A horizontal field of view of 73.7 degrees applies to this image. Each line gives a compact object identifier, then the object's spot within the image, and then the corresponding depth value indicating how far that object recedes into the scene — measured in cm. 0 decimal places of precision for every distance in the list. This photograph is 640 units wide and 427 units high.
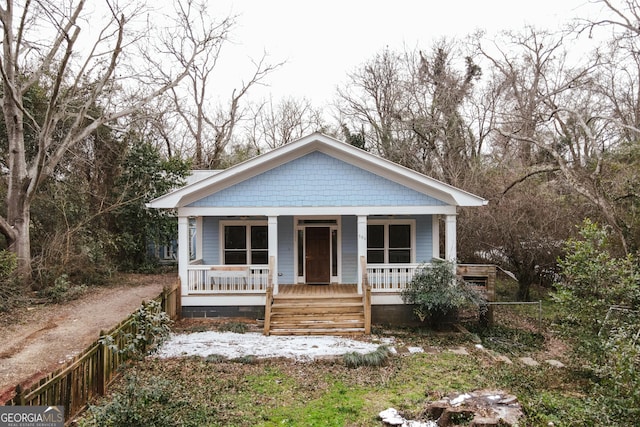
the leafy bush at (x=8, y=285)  1195
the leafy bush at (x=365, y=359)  880
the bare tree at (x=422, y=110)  2483
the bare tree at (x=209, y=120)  3009
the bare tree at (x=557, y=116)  1355
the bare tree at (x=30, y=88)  1358
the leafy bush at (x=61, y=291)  1357
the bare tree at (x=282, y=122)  3319
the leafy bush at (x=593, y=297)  763
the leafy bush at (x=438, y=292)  1127
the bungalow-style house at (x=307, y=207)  1243
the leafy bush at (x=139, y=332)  679
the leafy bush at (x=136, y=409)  511
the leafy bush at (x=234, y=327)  1150
